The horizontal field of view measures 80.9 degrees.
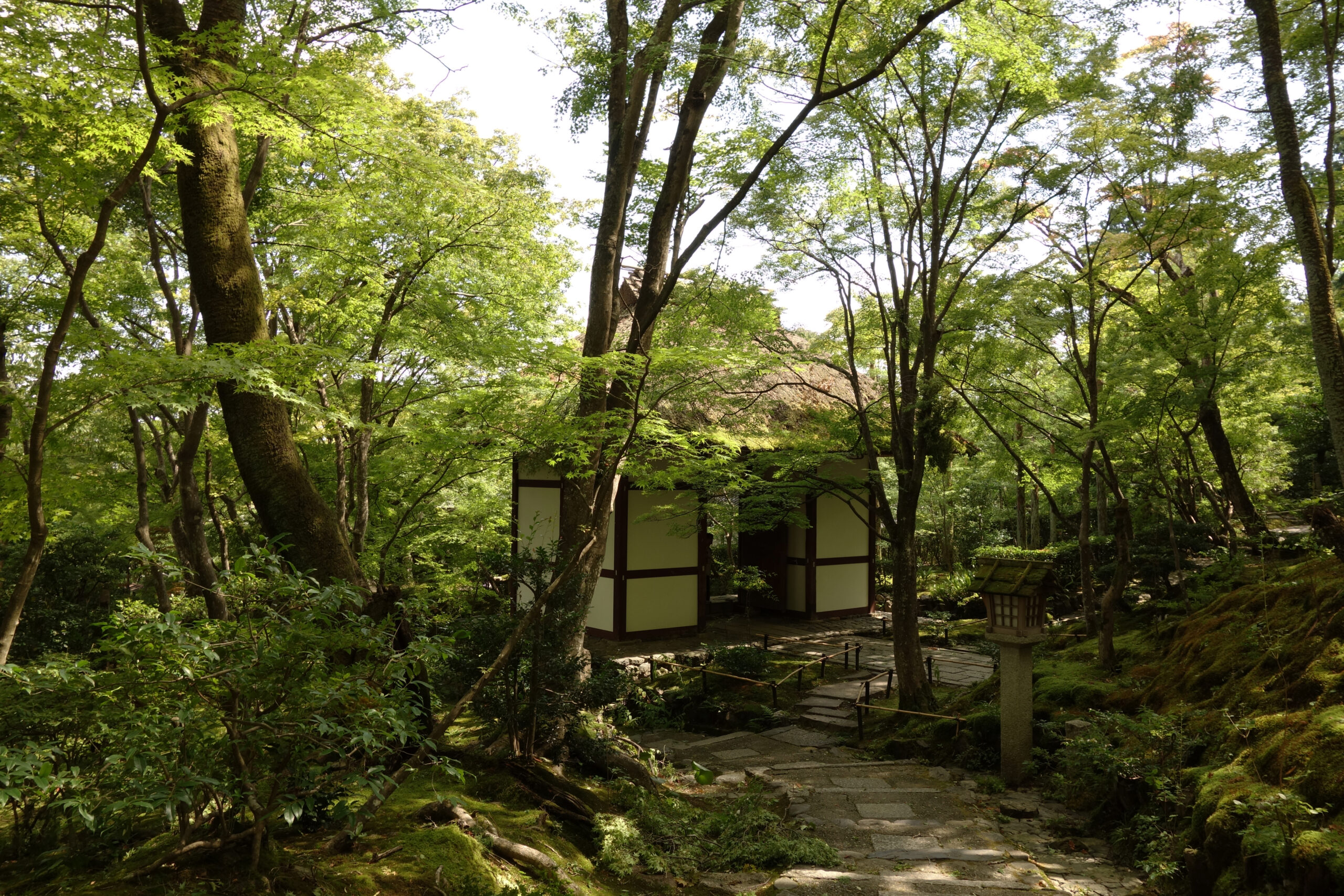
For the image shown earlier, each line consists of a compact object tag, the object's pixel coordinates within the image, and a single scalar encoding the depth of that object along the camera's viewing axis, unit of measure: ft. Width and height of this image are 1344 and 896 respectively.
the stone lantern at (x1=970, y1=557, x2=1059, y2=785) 22.74
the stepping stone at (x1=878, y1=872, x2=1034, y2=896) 14.84
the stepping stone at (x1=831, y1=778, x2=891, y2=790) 22.33
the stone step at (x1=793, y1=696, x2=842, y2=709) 31.27
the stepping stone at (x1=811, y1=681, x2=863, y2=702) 31.94
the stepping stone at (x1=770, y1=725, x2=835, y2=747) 27.66
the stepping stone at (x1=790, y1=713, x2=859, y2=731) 28.99
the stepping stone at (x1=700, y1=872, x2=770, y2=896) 14.90
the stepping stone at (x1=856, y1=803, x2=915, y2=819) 19.93
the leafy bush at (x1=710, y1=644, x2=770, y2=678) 32.89
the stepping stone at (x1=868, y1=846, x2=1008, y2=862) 16.67
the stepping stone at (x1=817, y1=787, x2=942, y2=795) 21.71
